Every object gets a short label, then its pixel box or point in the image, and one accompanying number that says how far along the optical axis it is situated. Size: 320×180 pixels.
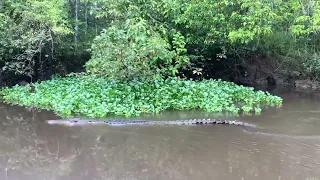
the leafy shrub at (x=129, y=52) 10.05
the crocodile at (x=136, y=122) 8.36
